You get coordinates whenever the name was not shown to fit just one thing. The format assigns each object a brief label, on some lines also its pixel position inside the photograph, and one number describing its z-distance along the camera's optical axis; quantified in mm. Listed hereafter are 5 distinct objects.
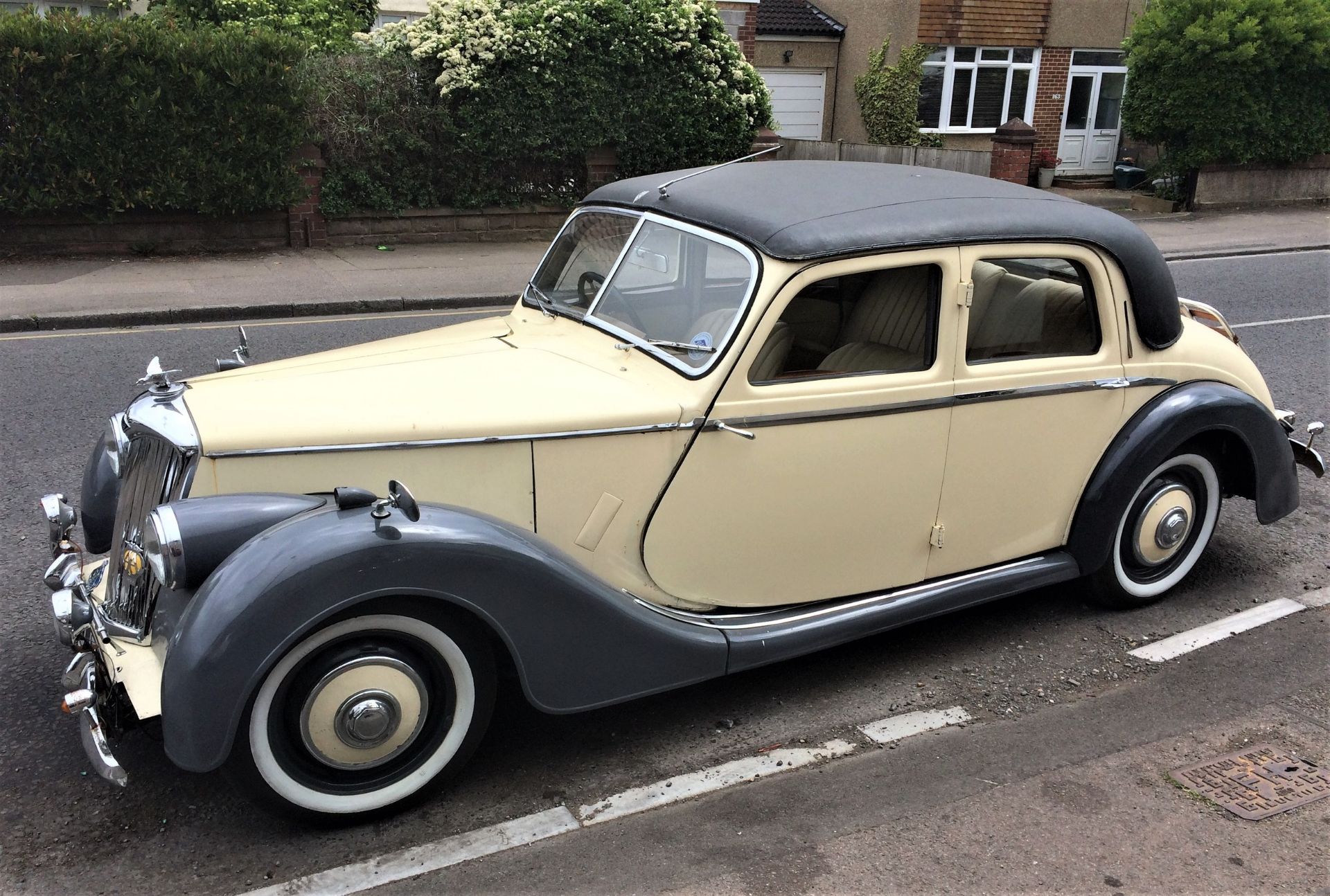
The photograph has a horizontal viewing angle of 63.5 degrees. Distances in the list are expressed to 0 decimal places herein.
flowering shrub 12680
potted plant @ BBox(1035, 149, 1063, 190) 20328
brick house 20766
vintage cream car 2814
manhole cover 3195
